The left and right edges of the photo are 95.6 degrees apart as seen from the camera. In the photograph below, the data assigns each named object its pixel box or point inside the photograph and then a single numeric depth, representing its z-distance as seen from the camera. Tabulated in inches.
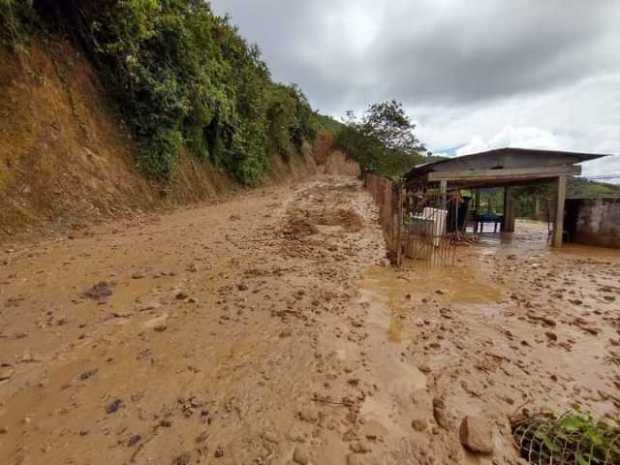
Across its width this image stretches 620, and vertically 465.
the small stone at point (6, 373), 78.7
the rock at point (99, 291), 124.8
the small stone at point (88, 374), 80.6
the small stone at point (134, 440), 61.7
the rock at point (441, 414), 74.3
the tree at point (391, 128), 733.3
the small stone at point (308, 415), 72.0
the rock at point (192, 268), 160.5
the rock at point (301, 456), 61.3
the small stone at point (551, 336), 126.3
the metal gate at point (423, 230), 230.8
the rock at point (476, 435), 66.9
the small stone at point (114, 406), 70.1
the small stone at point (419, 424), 72.3
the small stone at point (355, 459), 61.9
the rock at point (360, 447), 64.8
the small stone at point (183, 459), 58.6
